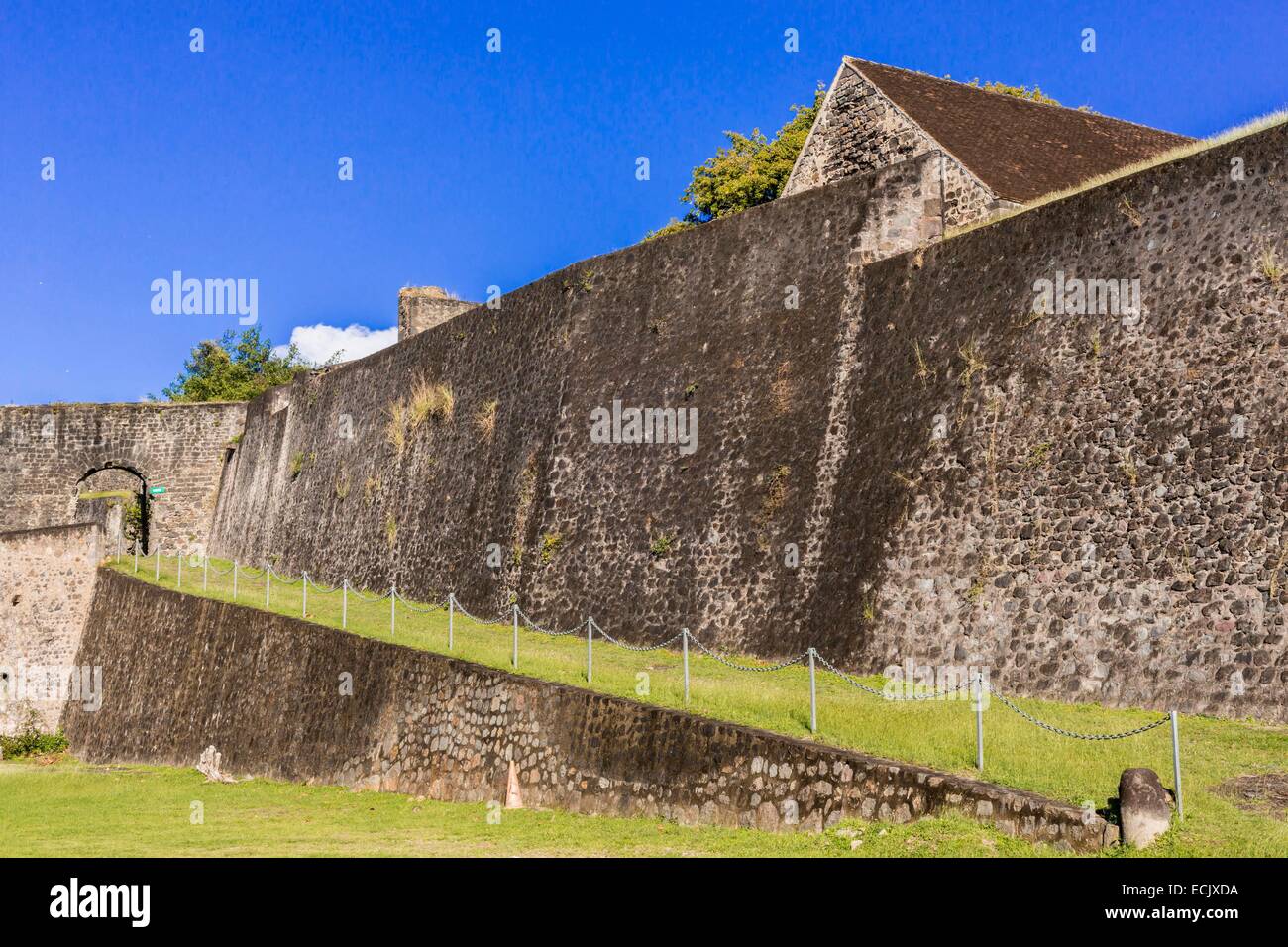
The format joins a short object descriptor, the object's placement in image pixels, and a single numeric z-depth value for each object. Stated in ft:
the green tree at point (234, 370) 214.07
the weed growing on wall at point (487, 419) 88.58
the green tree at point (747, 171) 118.93
